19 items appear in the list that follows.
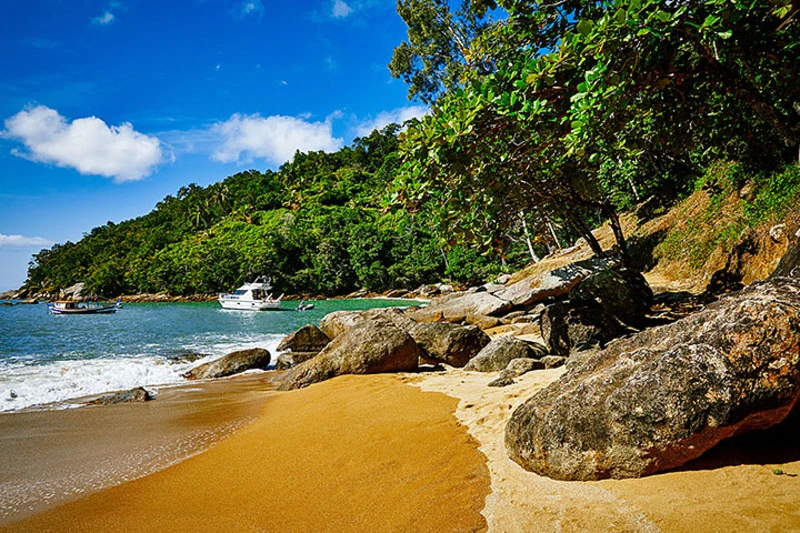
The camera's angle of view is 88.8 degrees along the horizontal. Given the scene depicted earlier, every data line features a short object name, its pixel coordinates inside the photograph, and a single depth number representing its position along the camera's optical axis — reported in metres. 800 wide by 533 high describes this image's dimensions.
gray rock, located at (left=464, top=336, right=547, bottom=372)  7.96
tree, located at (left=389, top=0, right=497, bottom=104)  20.78
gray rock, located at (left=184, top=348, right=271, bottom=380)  11.48
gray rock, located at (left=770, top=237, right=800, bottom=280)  4.48
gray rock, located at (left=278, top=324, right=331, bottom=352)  14.27
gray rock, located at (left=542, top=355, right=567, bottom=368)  7.14
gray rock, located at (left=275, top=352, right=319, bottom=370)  12.28
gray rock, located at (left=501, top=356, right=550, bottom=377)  6.89
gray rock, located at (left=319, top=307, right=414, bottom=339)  16.25
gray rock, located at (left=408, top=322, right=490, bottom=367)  9.68
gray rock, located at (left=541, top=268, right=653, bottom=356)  8.46
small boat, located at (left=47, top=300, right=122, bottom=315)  41.50
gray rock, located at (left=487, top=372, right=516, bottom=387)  6.37
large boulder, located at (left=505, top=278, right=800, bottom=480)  2.73
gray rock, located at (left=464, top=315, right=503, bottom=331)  15.39
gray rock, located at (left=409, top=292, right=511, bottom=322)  16.36
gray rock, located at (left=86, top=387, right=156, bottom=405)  8.37
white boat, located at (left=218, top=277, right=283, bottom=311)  46.56
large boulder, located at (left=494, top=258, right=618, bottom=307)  14.29
